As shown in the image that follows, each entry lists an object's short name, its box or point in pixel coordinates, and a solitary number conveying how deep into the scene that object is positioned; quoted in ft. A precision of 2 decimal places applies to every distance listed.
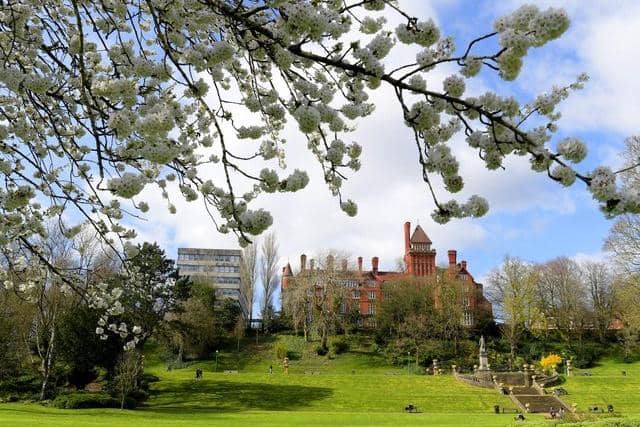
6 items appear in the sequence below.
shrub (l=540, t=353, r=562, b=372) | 128.16
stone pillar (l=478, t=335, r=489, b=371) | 128.09
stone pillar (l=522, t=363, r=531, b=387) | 119.16
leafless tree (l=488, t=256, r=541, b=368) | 153.89
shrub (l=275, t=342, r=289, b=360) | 147.84
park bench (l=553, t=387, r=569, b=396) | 106.93
